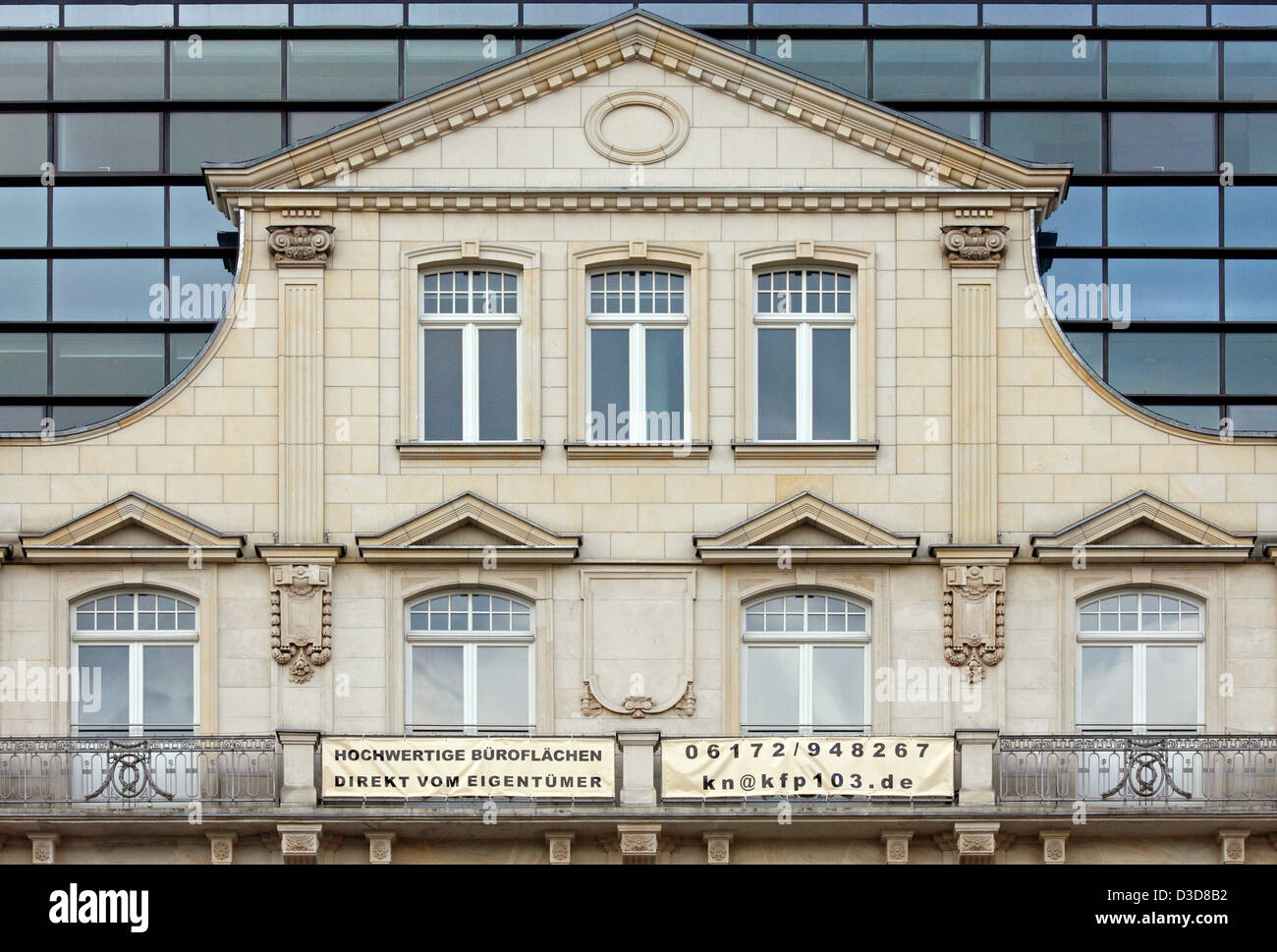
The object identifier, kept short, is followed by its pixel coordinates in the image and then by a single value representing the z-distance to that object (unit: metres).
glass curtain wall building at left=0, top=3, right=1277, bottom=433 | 40.34
